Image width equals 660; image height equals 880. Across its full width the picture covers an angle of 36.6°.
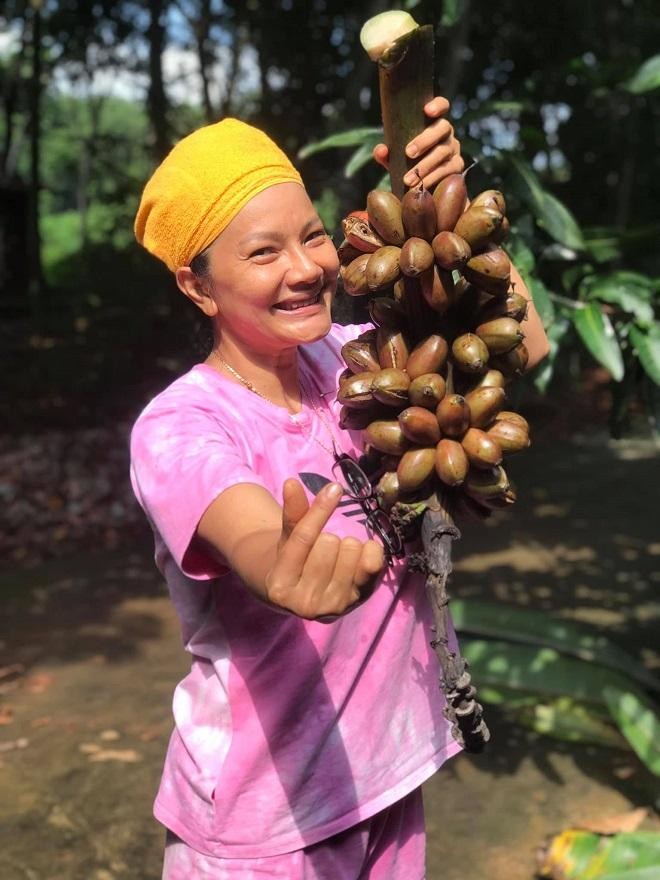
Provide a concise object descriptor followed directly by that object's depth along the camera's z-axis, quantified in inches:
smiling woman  62.4
